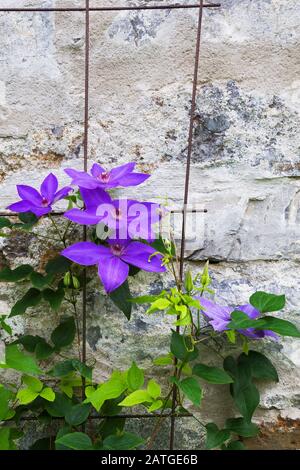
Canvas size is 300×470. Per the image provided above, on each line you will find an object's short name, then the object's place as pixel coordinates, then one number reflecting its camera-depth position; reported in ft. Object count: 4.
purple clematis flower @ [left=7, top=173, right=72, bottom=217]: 3.58
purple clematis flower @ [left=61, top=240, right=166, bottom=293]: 3.36
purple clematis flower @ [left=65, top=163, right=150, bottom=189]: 3.53
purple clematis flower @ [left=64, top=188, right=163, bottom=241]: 3.46
